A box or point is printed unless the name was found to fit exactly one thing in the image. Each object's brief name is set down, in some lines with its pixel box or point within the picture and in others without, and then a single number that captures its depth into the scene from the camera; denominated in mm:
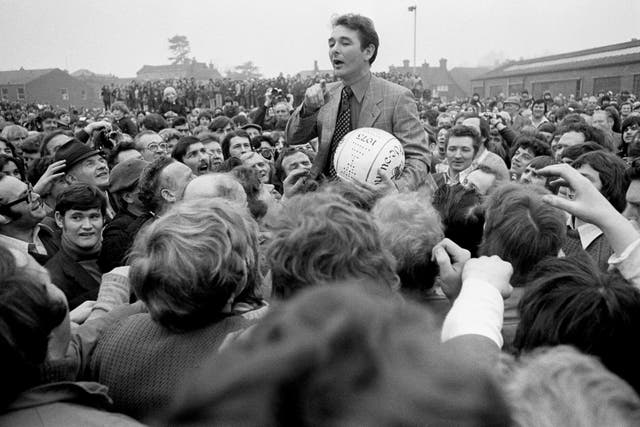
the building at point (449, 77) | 73750
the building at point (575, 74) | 36625
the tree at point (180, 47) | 108688
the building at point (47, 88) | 68375
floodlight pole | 38531
